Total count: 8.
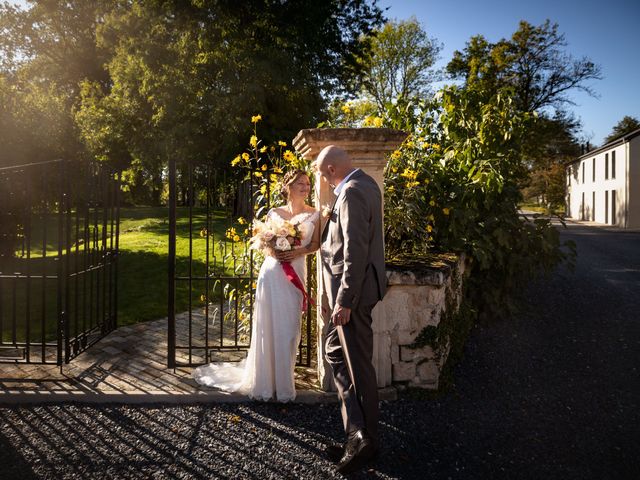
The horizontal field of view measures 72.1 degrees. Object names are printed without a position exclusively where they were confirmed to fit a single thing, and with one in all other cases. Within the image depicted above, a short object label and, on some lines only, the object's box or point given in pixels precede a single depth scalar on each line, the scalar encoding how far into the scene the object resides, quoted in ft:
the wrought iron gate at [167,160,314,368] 15.80
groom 10.19
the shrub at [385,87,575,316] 18.30
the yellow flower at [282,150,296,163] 18.06
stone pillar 13.32
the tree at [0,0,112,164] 84.58
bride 13.83
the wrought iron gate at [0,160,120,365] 15.85
